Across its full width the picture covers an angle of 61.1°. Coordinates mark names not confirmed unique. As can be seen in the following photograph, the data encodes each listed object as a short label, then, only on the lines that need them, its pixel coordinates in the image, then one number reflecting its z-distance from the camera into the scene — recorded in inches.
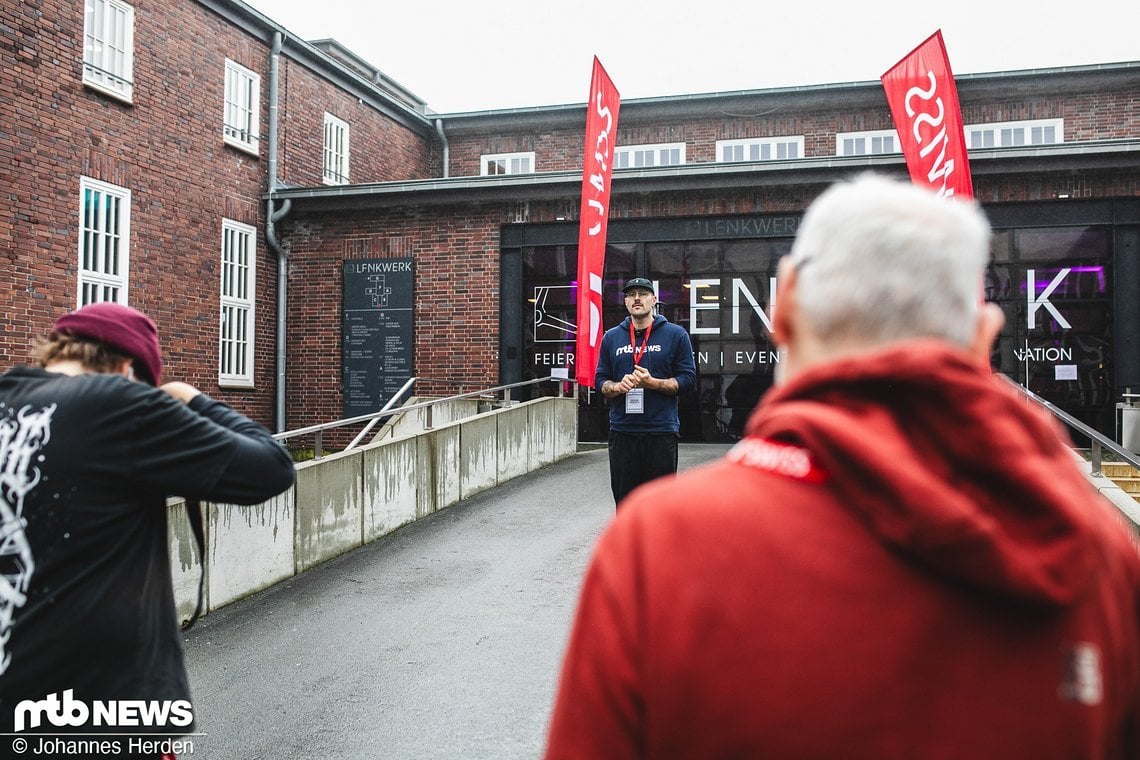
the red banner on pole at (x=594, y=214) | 464.8
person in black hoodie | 86.3
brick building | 530.3
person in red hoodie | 40.1
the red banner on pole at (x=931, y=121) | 401.7
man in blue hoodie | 243.0
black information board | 661.3
